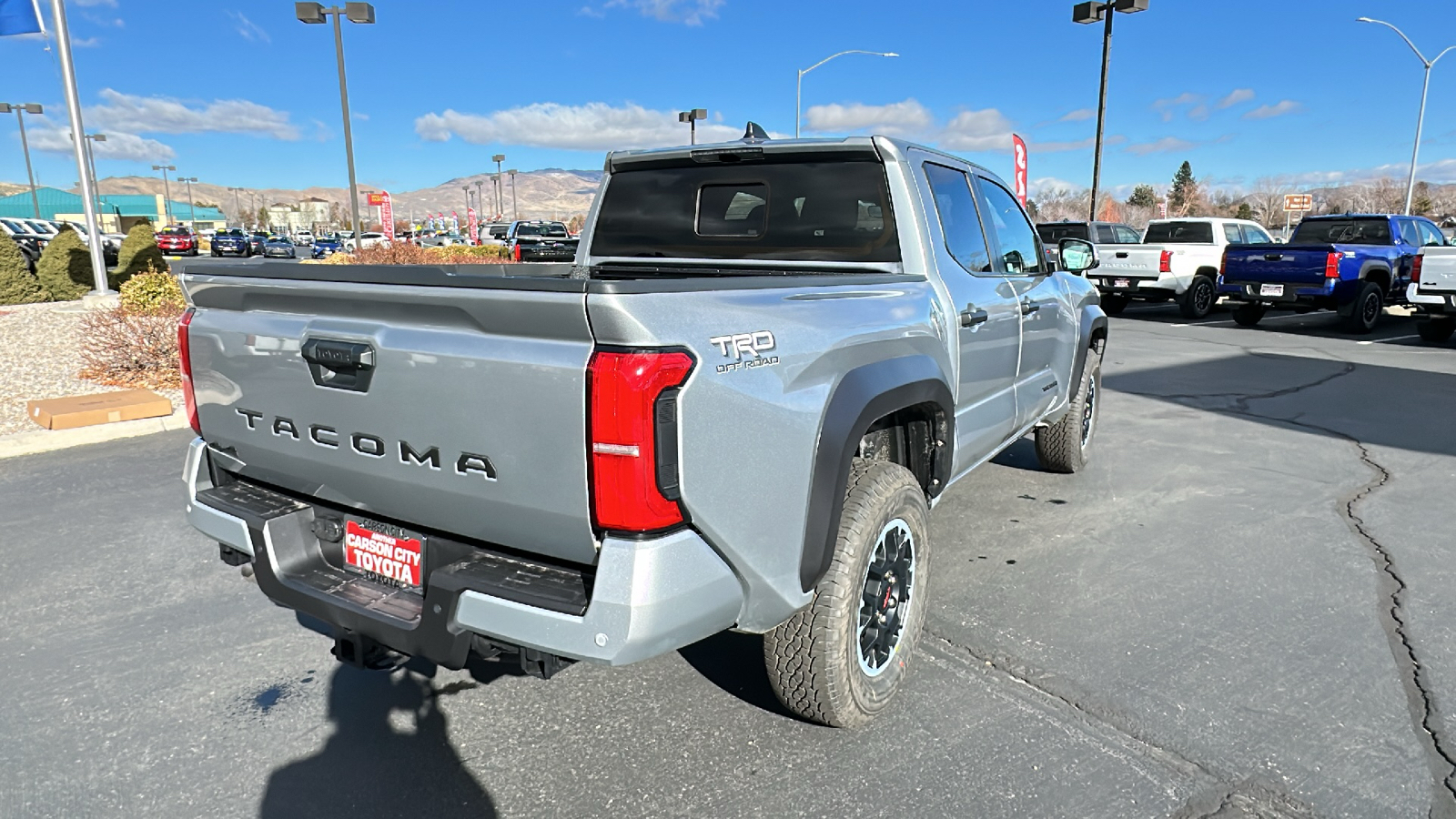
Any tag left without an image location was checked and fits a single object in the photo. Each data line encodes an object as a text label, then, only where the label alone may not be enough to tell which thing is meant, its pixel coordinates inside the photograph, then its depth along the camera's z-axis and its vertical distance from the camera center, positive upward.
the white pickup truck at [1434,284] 12.11 -0.65
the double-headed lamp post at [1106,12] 20.78 +5.40
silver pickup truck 2.04 -0.54
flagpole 13.77 +1.80
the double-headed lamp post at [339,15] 20.42 +5.37
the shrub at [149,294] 10.19 -0.52
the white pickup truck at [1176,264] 16.56 -0.47
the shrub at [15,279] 15.66 -0.52
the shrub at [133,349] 8.91 -1.01
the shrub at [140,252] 17.38 -0.07
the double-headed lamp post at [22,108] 47.69 +7.72
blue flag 12.93 +3.39
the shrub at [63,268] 16.41 -0.36
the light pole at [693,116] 35.78 +5.13
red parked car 45.34 +0.23
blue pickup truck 14.12 -0.55
